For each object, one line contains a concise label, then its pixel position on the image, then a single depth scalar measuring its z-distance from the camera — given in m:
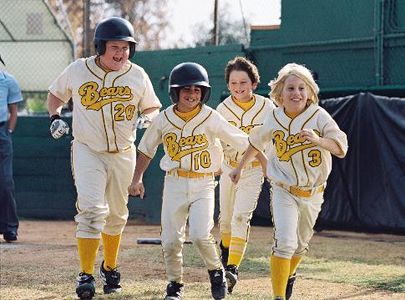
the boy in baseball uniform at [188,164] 12.18
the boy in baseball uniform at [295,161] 11.41
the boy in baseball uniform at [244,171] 14.06
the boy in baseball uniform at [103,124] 12.93
